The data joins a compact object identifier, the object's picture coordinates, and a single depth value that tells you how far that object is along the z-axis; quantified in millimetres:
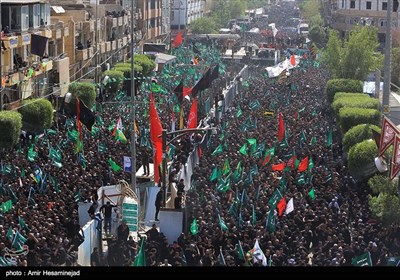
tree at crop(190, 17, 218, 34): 111250
